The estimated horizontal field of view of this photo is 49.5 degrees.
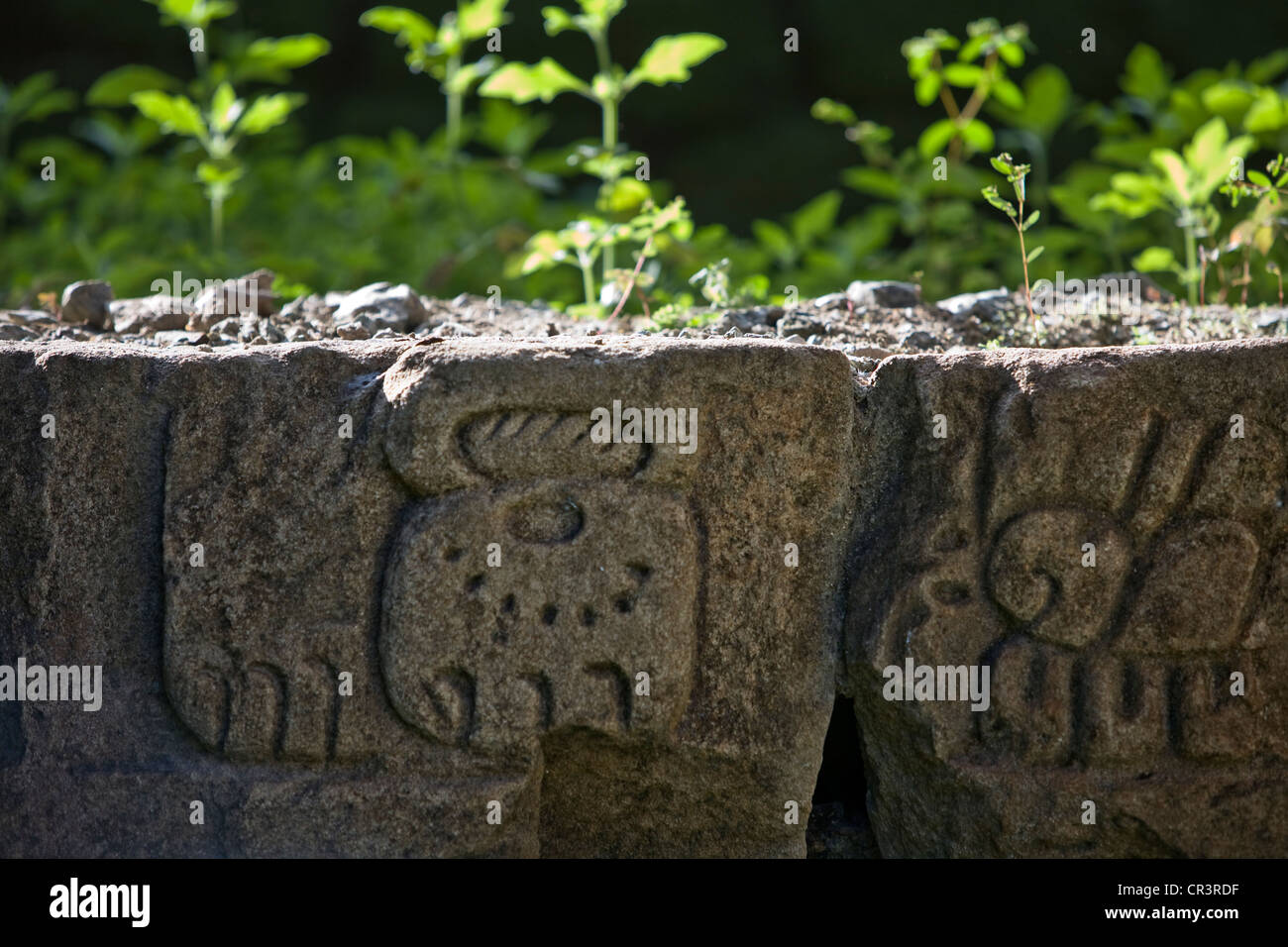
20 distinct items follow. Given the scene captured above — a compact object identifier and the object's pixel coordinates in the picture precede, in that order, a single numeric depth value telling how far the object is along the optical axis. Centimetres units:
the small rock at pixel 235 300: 288
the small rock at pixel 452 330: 253
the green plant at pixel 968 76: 358
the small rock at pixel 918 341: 262
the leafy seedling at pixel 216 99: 358
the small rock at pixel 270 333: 255
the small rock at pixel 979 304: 289
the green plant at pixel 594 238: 291
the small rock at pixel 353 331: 254
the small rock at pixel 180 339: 247
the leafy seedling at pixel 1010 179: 249
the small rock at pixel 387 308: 282
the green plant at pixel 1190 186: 327
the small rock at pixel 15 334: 257
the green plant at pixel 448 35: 375
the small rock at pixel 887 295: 299
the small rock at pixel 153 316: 287
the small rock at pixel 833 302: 295
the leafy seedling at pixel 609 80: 327
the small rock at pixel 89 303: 288
